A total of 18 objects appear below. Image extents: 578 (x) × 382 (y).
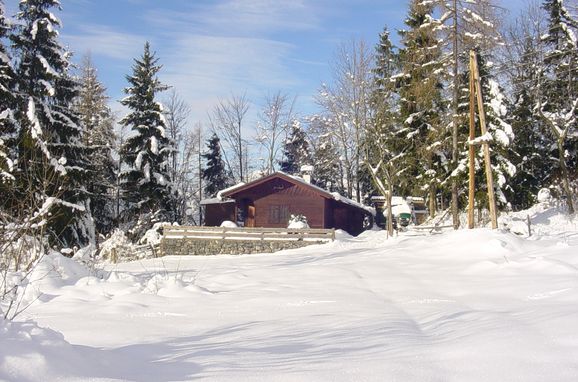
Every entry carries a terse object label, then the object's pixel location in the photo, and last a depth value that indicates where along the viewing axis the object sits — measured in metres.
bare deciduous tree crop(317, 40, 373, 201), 32.84
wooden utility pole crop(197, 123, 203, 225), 52.66
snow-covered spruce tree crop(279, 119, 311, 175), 57.00
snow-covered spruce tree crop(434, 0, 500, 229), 24.39
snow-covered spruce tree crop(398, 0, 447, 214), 27.39
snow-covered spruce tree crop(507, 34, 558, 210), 31.77
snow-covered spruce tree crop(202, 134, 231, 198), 53.34
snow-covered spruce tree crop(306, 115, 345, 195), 49.56
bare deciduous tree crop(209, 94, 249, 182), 51.22
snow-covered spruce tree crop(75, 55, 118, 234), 33.75
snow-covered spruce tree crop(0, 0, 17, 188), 20.34
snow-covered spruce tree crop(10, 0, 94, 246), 22.00
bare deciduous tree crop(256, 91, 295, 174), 48.34
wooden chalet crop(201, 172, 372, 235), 32.97
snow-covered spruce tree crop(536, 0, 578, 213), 28.70
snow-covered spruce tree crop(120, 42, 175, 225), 31.52
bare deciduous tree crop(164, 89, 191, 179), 47.56
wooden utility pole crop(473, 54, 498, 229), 20.69
